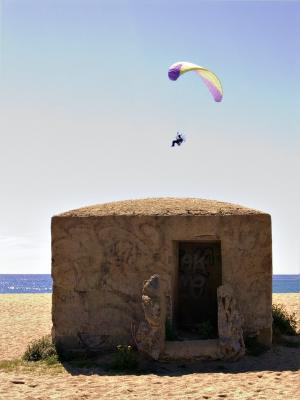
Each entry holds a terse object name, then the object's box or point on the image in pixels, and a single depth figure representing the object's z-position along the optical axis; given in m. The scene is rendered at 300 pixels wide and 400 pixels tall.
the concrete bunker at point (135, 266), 11.12
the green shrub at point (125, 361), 9.98
